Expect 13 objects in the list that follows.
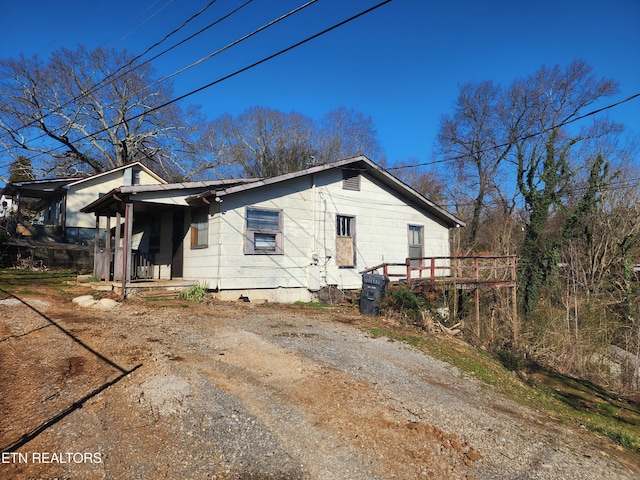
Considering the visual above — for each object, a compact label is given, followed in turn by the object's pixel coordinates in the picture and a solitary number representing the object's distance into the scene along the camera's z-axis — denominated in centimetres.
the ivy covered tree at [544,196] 1989
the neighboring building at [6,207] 2352
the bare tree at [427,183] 3653
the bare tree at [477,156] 3117
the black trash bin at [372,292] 1147
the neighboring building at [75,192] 2323
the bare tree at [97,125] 2781
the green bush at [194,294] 1096
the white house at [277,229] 1152
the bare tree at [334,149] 3403
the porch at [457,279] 1303
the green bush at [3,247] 1648
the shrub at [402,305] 1122
